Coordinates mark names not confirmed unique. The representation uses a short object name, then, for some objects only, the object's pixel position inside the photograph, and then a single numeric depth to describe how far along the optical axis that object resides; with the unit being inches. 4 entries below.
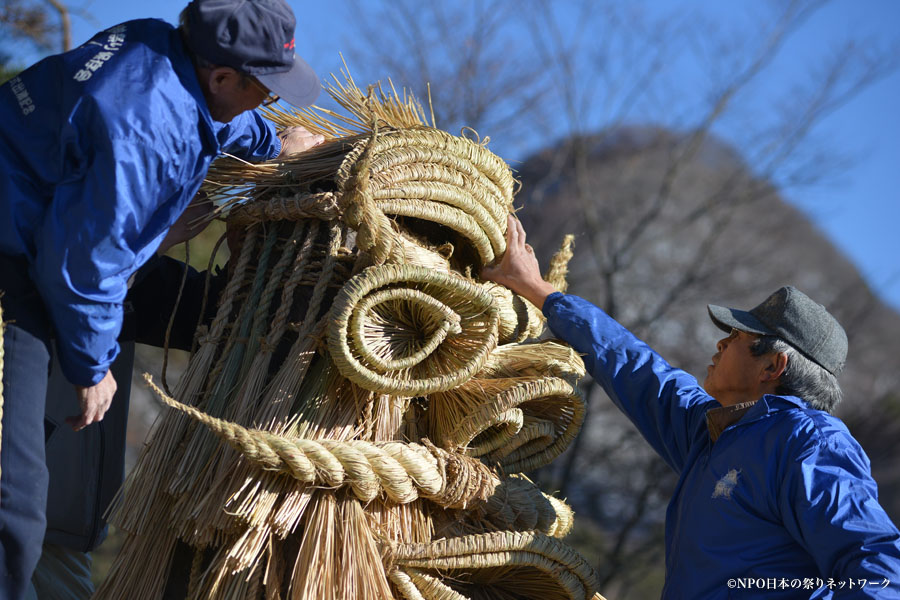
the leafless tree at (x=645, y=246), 444.7
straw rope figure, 209.2
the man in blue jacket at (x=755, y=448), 208.0
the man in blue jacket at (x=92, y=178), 199.7
